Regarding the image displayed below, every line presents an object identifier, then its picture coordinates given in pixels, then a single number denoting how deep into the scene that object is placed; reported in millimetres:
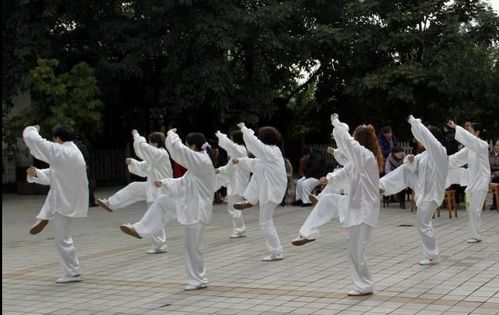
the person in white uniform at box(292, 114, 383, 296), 7031
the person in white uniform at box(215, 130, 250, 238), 11977
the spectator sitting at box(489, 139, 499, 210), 15242
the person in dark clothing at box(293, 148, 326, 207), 17250
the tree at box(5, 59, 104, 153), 20625
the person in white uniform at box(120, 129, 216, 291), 7668
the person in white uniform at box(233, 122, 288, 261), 9414
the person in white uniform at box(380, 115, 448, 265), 8672
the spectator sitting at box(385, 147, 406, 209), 15827
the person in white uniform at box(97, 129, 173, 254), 9898
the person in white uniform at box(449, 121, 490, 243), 10477
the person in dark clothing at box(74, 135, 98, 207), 16755
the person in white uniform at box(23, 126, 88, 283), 8375
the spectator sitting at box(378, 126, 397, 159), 16320
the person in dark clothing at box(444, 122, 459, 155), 15328
